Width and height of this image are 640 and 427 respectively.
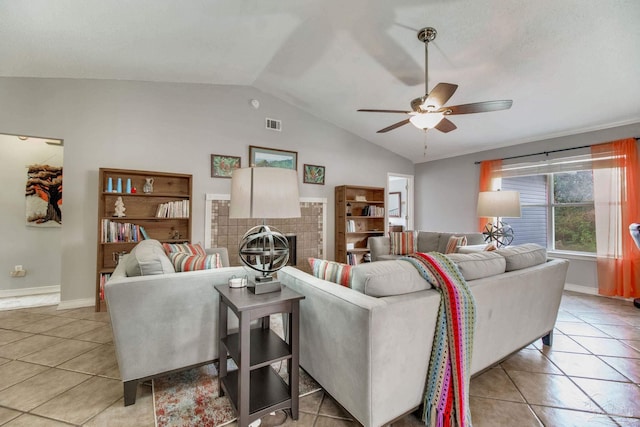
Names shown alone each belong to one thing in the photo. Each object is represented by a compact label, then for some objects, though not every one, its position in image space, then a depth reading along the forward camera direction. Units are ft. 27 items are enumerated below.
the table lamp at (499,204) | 10.02
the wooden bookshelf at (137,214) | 10.65
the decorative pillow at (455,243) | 13.32
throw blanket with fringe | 4.49
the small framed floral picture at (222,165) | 13.43
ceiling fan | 7.42
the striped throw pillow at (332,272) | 5.07
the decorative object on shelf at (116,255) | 11.19
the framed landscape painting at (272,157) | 14.40
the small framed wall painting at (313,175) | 16.14
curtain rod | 13.05
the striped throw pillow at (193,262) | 6.17
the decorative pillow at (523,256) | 6.46
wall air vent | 14.93
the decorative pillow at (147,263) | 5.53
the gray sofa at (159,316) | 5.11
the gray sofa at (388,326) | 4.01
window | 13.37
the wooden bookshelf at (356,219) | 16.75
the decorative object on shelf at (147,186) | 11.70
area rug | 4.86
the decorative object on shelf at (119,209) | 11.08
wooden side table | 4.33
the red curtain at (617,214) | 11.61
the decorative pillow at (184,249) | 8.21
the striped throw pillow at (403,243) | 15.58
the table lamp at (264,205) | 4.90
